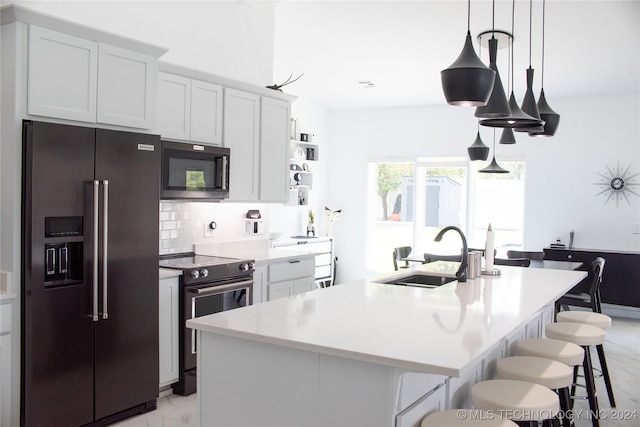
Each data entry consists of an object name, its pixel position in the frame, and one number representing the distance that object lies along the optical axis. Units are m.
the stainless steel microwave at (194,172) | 3.83
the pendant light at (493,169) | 5.79
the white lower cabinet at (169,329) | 3.61
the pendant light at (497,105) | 2.77
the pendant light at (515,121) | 2.96
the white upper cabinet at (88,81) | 2.87
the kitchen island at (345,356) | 1.80
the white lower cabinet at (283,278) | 4.45
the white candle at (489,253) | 3.71
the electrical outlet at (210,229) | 4.61
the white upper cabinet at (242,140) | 4.41
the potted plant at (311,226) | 7.97
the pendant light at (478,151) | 5.44
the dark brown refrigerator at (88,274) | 2.82
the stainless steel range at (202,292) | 3.71
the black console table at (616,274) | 6.39
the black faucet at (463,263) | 3.19
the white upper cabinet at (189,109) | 3.85
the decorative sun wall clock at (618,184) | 6.71
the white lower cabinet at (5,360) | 2.78
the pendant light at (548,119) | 3.54
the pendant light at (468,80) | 2.37
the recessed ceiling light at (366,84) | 7.07
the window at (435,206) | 7.63
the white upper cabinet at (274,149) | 4.76
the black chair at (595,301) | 3.71
